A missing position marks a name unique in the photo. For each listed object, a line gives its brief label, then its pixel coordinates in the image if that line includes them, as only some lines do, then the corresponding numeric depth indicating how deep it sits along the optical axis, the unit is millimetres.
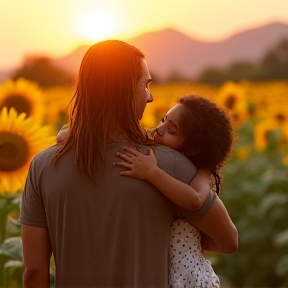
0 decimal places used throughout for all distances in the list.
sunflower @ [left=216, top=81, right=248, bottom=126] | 8805
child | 2570
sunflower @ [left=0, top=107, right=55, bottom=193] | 3936
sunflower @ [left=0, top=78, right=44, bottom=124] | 5266
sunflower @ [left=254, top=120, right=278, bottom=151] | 8705
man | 2473
